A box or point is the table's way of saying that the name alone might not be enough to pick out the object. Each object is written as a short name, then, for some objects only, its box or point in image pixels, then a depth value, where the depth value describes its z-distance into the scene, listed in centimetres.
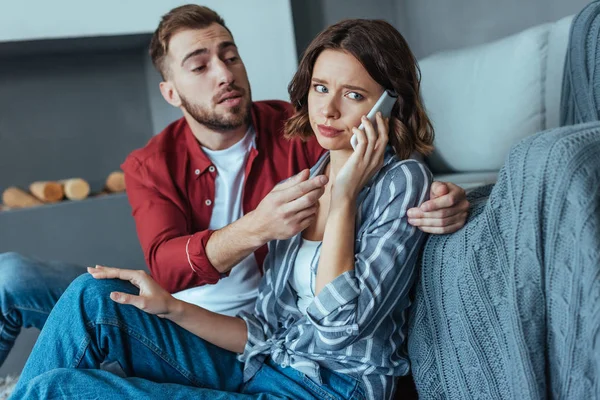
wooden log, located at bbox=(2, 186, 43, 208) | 256
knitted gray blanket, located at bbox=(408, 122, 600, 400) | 76
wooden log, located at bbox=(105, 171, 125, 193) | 274
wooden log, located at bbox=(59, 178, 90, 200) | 258
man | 151
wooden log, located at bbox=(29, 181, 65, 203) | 255
